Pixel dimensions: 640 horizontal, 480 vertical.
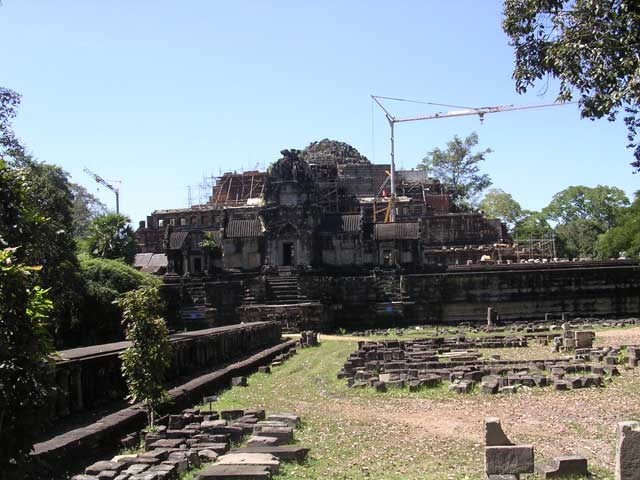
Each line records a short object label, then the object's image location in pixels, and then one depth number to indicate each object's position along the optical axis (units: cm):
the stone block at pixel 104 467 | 847
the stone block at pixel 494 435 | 837
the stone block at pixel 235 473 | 795
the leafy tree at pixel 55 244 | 2070
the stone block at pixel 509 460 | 805
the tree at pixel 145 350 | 1174
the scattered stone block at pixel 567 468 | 833
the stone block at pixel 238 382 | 1789
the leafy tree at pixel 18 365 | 583
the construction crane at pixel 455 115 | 8028
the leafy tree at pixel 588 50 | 1261
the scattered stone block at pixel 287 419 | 1184
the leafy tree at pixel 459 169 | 7881
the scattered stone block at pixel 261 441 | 994
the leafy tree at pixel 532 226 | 7631
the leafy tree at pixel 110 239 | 4281
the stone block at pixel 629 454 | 707
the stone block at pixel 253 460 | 862
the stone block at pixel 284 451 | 943
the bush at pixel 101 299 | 2851
